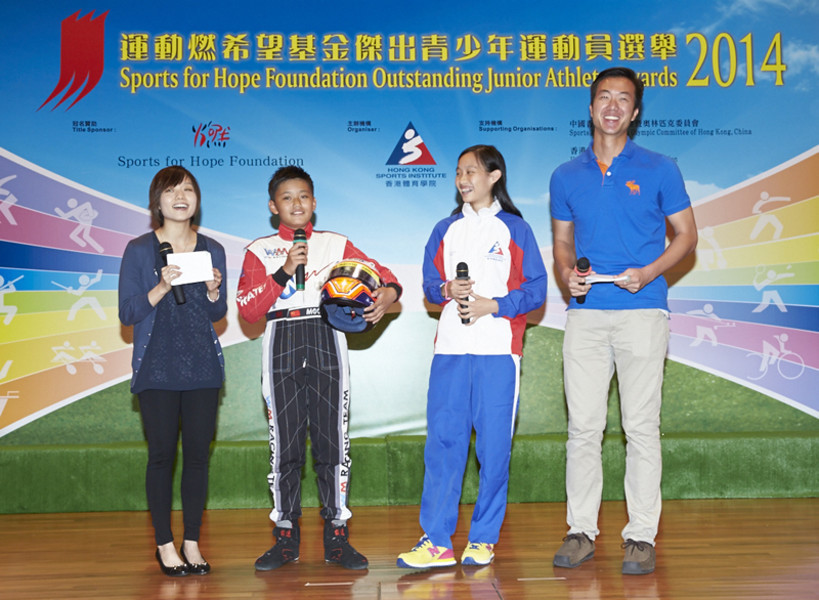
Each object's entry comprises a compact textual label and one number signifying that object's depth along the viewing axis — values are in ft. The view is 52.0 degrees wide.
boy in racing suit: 9.80
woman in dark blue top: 9.35
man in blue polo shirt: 9.29
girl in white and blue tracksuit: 9.60
